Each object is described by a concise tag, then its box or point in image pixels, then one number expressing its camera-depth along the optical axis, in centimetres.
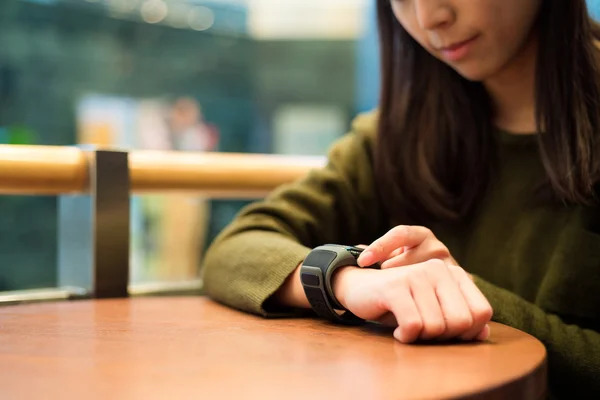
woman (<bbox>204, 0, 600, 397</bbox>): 75
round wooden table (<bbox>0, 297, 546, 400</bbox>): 47
